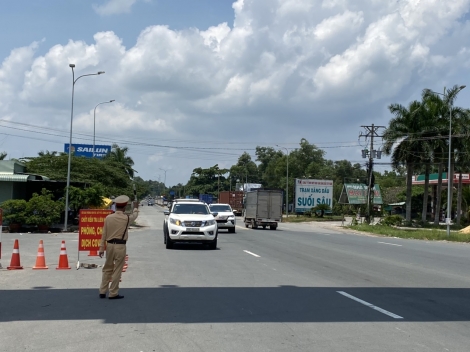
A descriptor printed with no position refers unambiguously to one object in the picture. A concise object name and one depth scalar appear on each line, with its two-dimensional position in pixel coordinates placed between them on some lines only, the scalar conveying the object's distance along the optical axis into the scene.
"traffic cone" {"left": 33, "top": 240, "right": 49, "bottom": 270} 14.84
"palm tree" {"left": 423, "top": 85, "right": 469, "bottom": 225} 51.59
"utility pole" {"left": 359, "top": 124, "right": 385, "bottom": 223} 50.04
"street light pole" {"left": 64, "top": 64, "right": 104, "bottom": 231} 33.62
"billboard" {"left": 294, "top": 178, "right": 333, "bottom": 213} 74.81
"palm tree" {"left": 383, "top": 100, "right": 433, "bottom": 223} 52.34
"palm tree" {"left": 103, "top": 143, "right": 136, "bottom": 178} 74.19
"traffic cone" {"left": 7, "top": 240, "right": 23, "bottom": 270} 14.71
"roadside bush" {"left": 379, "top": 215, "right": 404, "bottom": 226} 52.59
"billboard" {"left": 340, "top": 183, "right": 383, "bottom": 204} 79.00
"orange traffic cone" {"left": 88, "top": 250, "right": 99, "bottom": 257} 17.88
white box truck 42.12
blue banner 68.56
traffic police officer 10.21
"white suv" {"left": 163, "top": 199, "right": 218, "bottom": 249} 21.12
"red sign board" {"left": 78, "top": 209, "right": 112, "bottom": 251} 15.38
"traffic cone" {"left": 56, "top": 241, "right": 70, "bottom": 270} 14.84
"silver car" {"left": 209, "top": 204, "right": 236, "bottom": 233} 35.66
